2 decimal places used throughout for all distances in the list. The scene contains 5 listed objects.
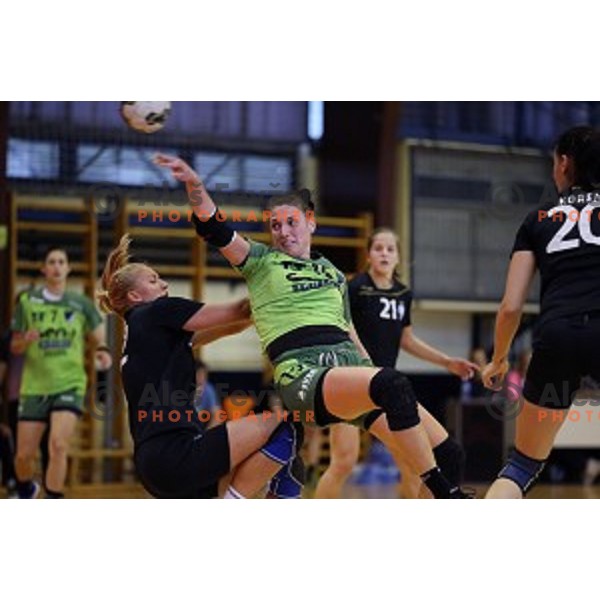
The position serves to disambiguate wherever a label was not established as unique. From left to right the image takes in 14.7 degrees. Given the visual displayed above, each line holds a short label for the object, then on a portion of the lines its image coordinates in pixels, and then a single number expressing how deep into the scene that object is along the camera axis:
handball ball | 11.85
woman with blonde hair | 8.42
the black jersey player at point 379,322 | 11.63
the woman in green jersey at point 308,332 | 8.62
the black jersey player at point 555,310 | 8.32
